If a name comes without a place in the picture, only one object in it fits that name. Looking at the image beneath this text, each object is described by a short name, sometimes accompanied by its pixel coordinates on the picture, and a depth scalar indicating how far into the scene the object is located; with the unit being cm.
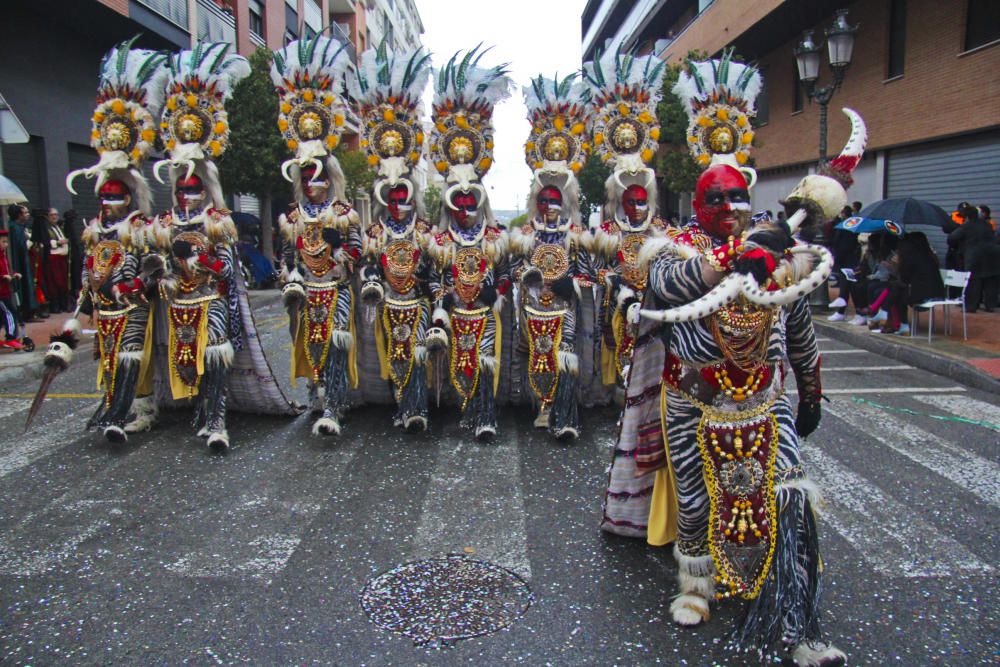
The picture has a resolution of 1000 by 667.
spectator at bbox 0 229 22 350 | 924
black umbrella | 1069
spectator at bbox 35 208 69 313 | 1219
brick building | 1470
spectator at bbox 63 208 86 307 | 1295
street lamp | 1163
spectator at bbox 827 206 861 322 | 1347
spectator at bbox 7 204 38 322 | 1075
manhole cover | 316
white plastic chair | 980
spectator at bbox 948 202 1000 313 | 1175
